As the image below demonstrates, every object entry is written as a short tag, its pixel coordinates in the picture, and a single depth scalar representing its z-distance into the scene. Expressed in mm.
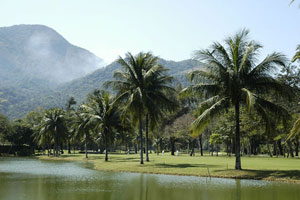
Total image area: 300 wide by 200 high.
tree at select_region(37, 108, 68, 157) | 76250
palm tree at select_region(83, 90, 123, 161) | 50281
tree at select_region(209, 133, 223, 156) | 73875
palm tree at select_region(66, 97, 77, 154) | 78738
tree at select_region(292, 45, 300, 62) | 25506
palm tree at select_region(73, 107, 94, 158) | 62006
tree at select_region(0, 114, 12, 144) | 87450
